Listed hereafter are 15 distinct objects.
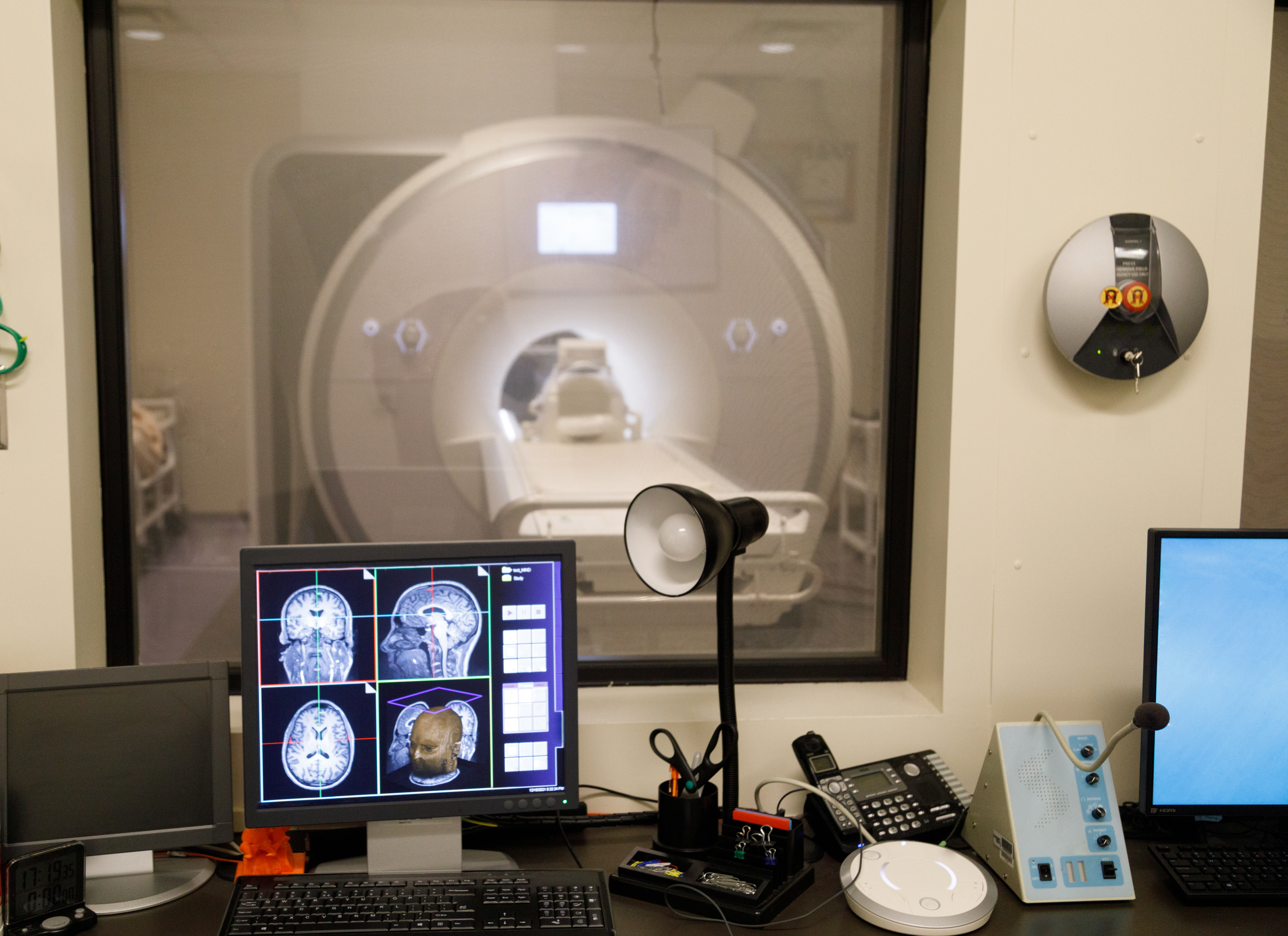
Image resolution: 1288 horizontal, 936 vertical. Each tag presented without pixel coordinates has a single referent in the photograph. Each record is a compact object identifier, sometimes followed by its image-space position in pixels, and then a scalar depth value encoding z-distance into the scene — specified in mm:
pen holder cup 1504
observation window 1729
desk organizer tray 1371
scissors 1514
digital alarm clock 1278
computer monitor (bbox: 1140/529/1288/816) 1482
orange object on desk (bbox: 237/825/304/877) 1453
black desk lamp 1424
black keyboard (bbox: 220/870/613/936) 1284
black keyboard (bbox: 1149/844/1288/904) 1412
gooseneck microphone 1347
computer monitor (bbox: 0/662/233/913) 1405
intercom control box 1424
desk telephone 1548
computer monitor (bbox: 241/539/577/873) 1418
